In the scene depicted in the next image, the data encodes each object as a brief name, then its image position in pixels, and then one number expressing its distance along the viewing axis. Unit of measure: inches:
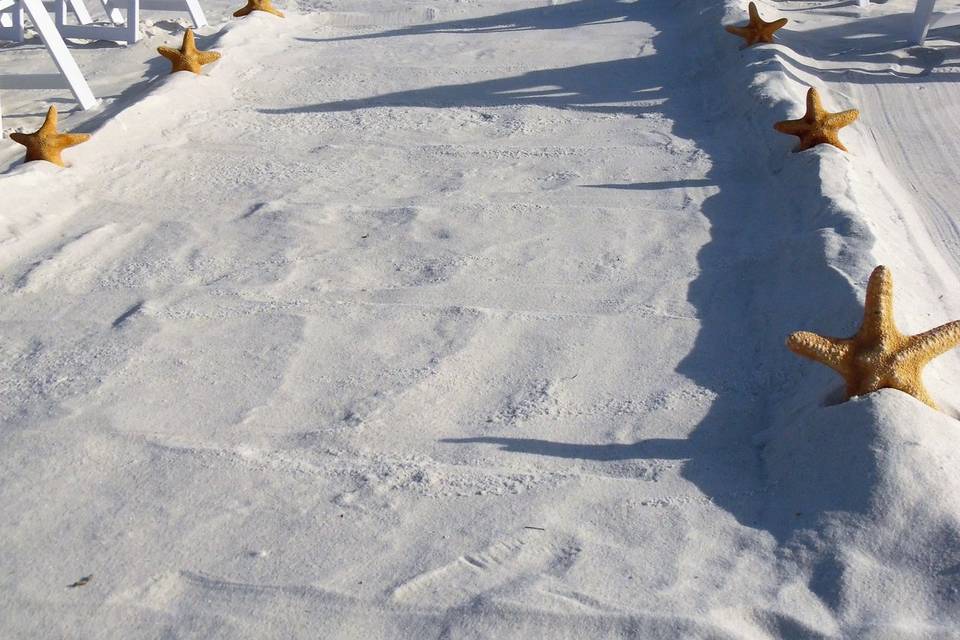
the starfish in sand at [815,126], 191.8
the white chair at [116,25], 306.8
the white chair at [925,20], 289.7
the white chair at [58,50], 245.1
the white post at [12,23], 298.1
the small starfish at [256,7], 334.6
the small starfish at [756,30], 255.7
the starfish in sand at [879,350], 110.7
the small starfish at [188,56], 262.2
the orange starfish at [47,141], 205.8
